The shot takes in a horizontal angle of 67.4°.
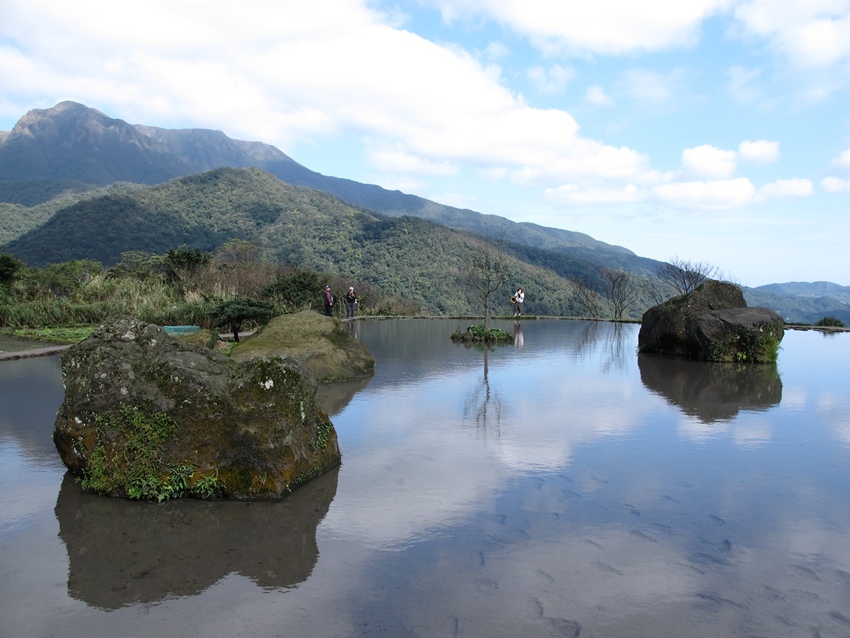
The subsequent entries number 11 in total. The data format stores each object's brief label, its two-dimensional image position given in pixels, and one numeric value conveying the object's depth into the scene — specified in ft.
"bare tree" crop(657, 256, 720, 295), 99.66
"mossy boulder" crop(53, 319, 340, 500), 15.61
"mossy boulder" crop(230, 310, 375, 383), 32.17
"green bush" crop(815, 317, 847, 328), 77.36
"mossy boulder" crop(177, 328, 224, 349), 35.04
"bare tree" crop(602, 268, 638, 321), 94.64
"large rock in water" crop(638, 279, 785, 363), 41.24
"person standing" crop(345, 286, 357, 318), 69.61
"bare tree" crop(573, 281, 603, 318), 107.04
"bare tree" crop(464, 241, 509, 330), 55.52
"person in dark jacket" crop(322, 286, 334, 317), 64.03
